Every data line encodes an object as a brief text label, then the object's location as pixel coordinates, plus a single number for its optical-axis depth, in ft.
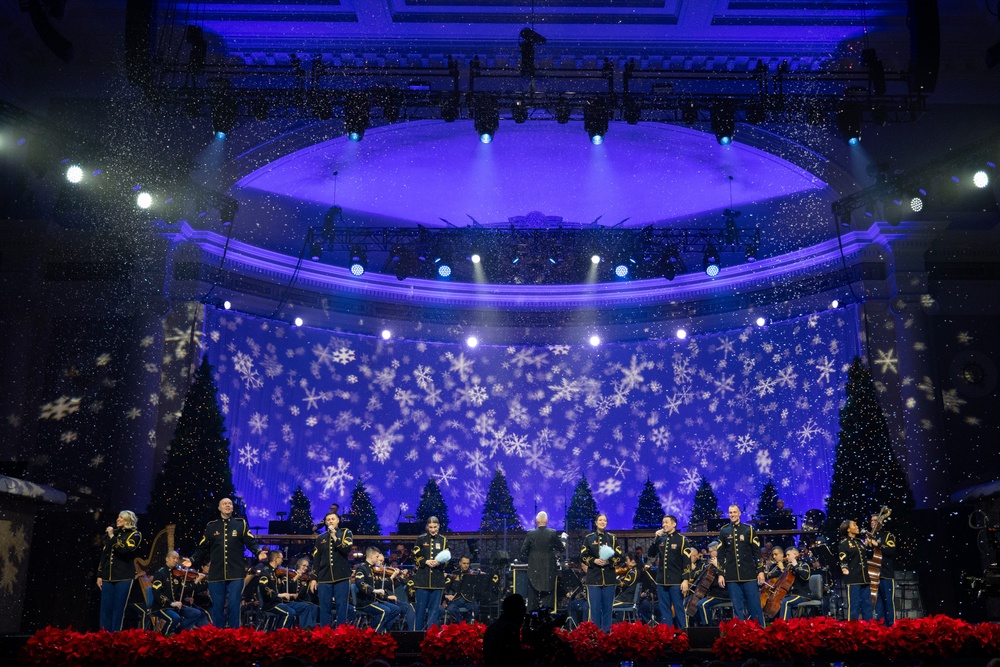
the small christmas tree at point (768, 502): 61.93
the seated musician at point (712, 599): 45.34
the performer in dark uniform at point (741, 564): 41.57
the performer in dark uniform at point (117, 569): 38.52
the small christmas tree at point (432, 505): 66.28
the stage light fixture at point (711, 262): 63.87
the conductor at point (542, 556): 42.78
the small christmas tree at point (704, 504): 64.08
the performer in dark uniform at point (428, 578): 41.57
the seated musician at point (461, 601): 48.17
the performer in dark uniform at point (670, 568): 42.37
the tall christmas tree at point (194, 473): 48.29
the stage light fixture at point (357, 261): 64.08
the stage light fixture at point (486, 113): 48.08
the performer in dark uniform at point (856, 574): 42.39
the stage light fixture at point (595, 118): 47.96
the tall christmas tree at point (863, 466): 49.29
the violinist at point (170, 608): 39.86
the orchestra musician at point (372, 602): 42.70
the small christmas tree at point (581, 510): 66.49
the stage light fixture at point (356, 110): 47.85
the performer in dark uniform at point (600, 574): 41.52
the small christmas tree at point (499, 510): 66.59
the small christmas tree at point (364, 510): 63.21
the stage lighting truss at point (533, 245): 64.95
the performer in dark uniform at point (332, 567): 40.42
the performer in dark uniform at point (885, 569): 42.22
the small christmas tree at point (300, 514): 60.23
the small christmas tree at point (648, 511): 66.59
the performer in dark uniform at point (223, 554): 39.29
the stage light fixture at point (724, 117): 48.39
